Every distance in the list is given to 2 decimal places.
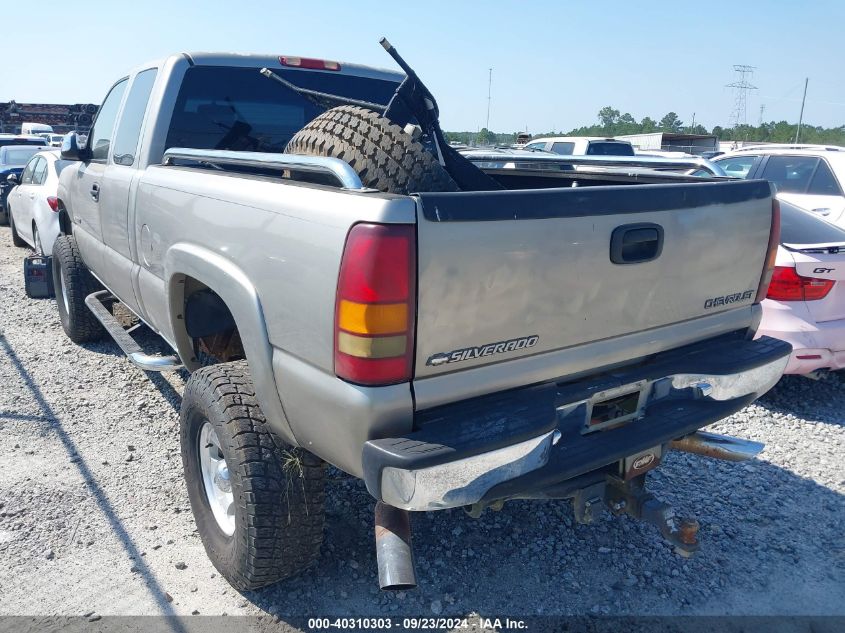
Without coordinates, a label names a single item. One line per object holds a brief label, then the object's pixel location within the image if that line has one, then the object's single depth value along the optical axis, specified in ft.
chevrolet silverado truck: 6.60
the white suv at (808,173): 23.66
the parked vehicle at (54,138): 77.83
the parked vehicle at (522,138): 110.63
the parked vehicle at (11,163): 41.98
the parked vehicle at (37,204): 24.23
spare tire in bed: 8.89
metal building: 114.73
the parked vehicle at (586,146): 58.80
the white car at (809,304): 14.62
